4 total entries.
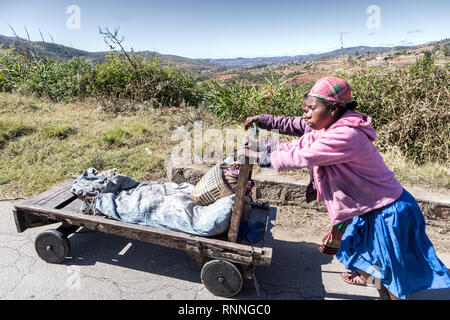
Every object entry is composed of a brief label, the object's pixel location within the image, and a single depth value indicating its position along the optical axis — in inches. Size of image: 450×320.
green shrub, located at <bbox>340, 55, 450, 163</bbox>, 199.9
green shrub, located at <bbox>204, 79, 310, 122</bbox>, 244.2
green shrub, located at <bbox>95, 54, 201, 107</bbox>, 335.6
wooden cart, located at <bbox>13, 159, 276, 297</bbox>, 96.0
